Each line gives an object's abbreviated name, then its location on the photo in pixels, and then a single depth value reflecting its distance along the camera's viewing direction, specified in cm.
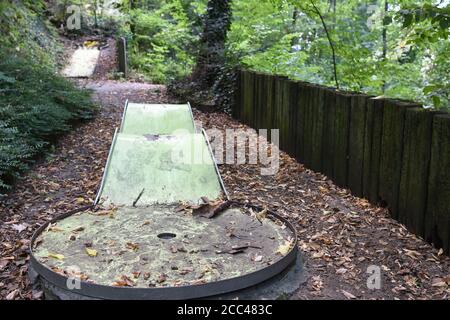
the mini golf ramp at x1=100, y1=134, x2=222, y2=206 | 430
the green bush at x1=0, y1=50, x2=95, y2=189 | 462
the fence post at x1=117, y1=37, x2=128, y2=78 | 1458
